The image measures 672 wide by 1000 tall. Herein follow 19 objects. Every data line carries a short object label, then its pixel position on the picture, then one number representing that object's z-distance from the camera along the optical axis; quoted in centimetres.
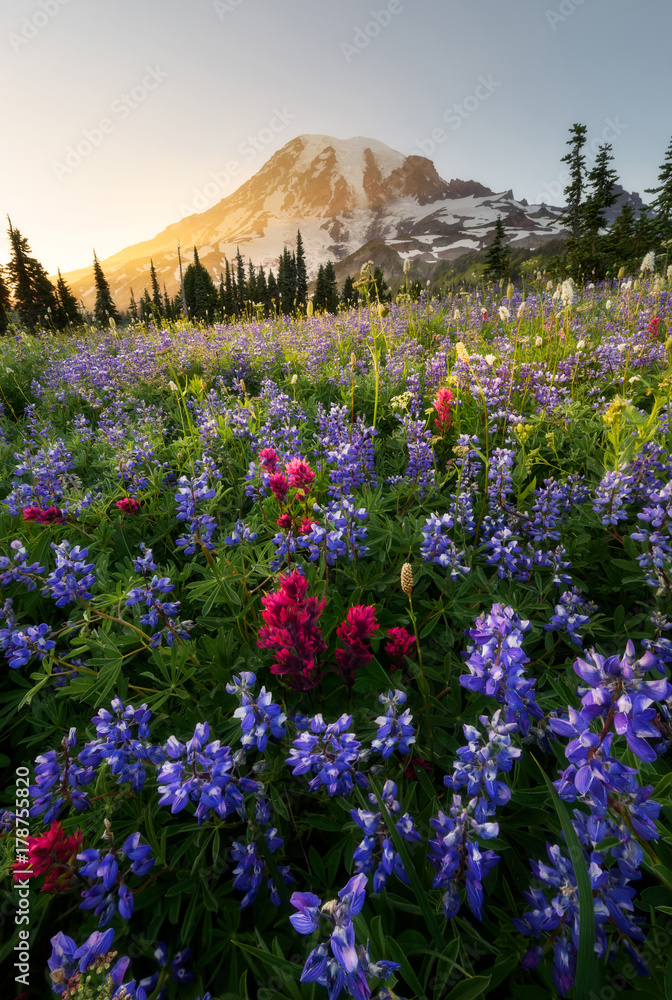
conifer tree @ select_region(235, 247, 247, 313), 6569
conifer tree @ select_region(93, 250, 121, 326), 4872
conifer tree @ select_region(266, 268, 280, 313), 6531
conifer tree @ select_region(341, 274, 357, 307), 6371
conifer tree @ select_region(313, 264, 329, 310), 5919
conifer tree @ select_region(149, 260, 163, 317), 6544
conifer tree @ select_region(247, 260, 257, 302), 6064
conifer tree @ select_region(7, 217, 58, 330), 3944
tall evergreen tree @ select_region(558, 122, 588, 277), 4278
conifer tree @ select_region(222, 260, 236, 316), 5645
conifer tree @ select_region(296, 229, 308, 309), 5409
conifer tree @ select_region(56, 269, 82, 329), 4276
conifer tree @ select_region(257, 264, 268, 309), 6381
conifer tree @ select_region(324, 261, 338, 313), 5764
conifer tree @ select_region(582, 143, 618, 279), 2566
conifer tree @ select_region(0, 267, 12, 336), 3519
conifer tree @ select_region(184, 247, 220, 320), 5191
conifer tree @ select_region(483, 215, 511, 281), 3800
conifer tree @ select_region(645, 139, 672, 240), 2701
